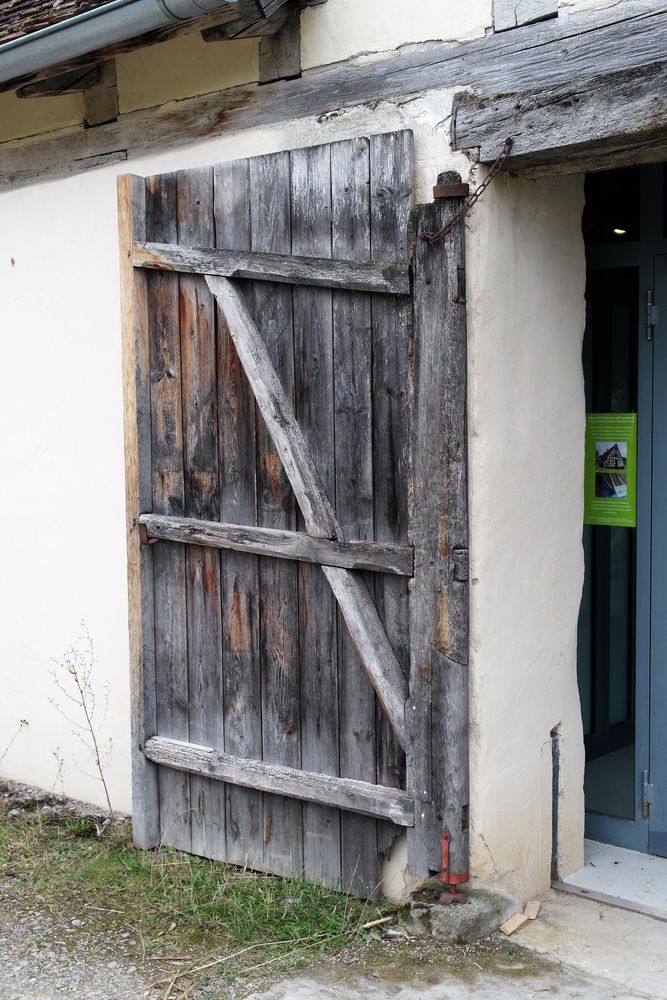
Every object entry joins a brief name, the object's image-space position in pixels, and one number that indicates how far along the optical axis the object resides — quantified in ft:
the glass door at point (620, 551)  13.84
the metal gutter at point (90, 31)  12.32
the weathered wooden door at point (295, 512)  12.16
